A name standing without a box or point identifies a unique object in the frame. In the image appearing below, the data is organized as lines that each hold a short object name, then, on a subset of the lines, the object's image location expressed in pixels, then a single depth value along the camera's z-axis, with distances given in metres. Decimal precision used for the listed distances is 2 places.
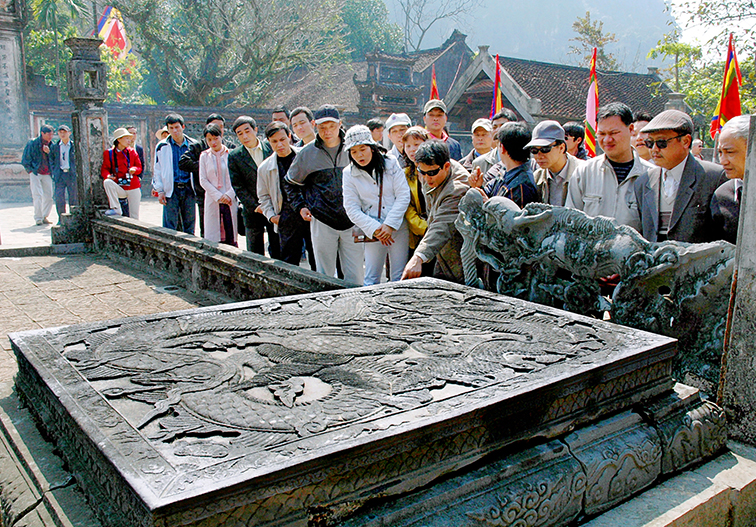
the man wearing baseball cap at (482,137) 5.72
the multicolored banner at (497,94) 8.38
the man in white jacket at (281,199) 5.41
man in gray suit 3.12
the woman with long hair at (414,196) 4.45
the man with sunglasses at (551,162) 3.74
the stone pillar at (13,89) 16.88
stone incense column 7.82
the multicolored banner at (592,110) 6.53
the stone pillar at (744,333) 2.39
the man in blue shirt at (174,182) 7.37
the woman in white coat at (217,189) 6.56
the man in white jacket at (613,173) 3.46
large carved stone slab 1.63
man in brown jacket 3.85
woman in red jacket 8.15
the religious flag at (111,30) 25.36
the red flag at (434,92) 8.69
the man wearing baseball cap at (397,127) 5.82
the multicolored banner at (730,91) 6.63
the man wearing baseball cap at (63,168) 10.82
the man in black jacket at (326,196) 4.88
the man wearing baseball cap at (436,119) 5.69
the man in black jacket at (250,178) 6.07
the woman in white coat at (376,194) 4.36
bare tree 37.34
